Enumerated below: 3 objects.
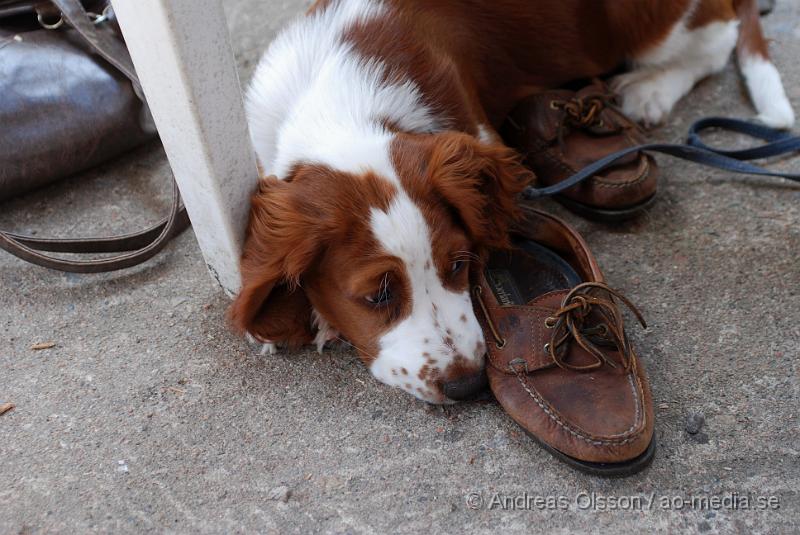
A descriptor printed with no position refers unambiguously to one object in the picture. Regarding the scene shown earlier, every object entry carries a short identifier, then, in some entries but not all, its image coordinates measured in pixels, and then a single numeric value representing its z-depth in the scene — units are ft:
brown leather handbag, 6.04
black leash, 5.96
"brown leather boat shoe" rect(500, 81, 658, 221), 5.99
